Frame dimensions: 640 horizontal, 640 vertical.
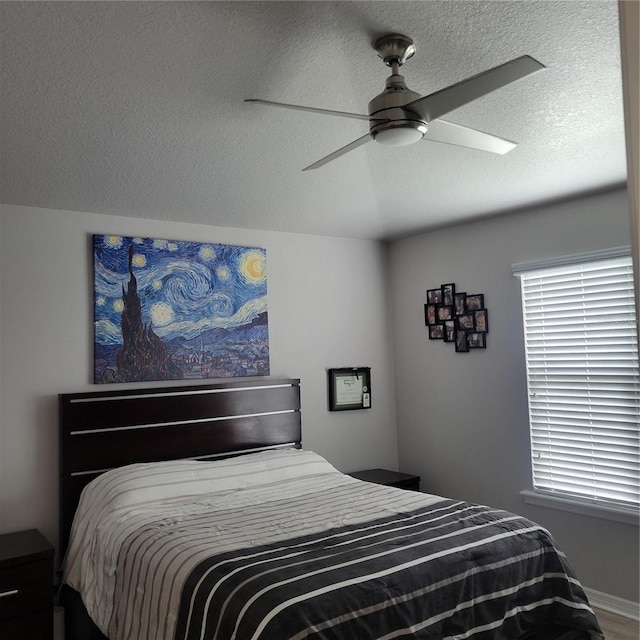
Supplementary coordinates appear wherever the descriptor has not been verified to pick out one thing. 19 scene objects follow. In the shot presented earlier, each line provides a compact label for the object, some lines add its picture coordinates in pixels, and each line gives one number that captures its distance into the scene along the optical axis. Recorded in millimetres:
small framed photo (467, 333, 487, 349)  4172
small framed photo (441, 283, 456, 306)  4398
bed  1998
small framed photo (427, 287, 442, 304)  4504
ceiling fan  1644
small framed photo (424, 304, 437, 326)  4543
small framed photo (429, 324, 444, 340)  4492
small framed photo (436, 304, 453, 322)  4426
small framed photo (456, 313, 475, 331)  4254
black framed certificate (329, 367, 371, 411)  4508
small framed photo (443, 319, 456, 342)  4391
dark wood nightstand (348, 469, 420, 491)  4184
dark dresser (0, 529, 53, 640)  2744
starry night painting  3584
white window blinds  3324
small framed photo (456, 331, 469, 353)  4293
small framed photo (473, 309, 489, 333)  4160
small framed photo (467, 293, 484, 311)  4188
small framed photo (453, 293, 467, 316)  4301
